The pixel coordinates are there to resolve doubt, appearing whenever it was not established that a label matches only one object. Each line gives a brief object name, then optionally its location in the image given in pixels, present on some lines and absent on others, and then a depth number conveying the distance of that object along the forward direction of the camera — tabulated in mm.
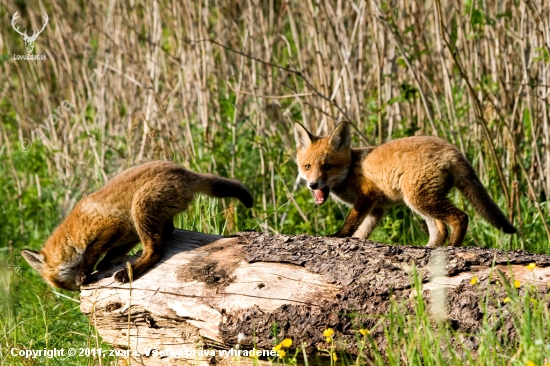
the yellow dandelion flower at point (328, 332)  7922
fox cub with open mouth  11328
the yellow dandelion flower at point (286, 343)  7935
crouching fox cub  10469
